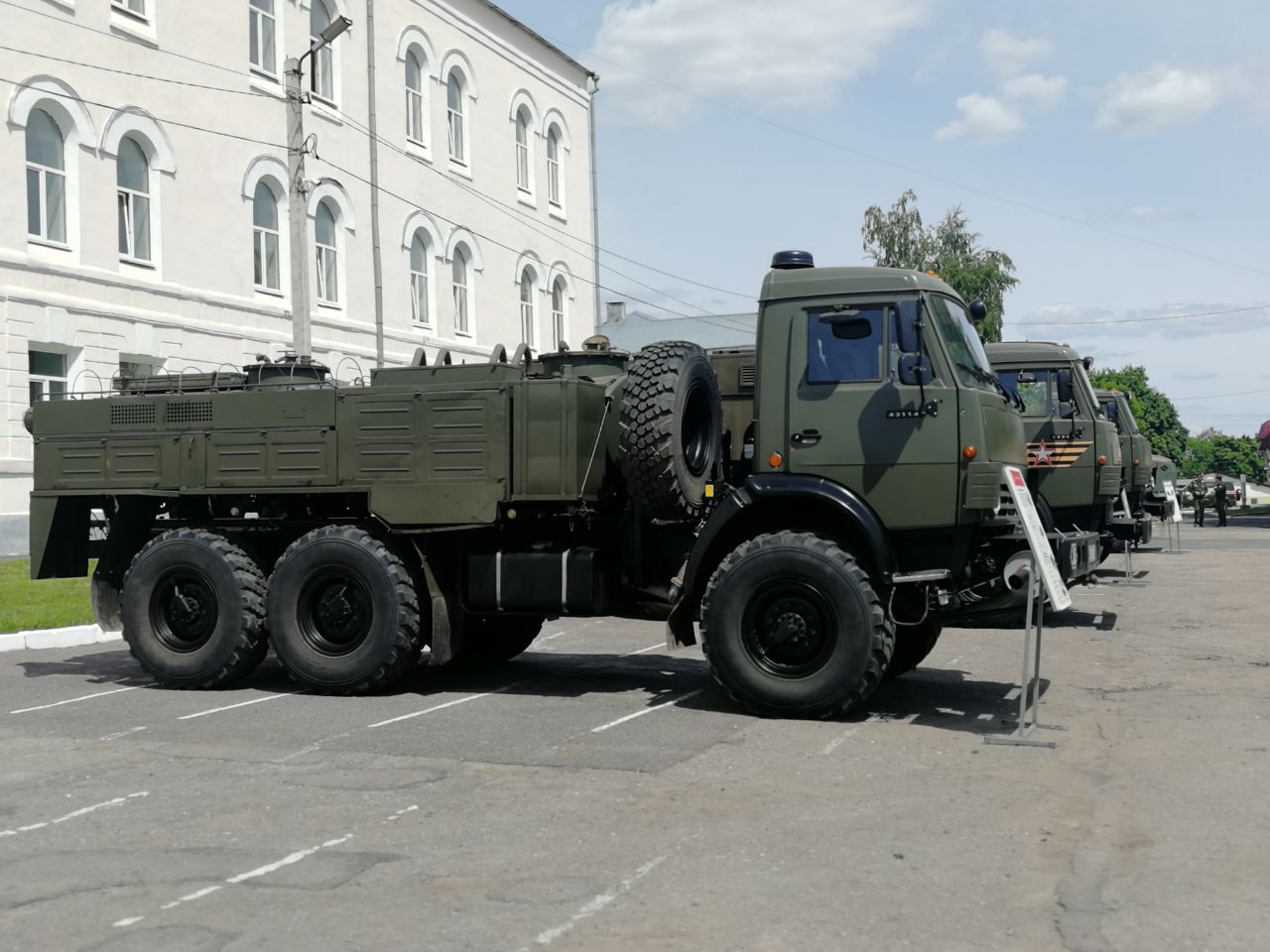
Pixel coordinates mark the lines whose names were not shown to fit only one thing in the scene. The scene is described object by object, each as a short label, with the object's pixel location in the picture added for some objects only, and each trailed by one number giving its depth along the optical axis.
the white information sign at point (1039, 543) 8.66
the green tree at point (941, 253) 57.19
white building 23.23
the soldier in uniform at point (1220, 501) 44.72
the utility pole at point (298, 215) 19.70
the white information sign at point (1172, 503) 28.70
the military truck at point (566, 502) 9.23
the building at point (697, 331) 60.38
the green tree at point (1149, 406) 112.88
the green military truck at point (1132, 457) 19.95
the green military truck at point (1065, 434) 15.96
